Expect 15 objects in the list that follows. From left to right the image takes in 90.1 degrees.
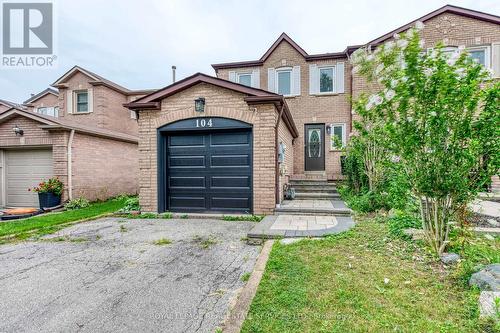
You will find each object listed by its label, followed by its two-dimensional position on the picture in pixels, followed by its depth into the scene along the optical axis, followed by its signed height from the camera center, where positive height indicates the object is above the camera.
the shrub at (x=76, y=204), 8.71 -1.34
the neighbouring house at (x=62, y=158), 8.93 +0.30
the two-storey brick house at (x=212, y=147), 6.76 +0.55
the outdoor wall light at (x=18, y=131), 9.03 +1.27
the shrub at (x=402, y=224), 4.33 -1.10
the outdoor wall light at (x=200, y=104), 7.01 +1.73
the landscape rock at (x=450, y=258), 3.14 -1.19
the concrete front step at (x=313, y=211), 6.30 -1.19
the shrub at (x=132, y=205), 7.45 -1.21
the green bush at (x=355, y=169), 7.89 -0.13
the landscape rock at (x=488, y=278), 2.39 -1.14
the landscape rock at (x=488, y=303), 2.05 -1.19
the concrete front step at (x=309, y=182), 9.82 -0.68
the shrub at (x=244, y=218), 6.52 -1.38
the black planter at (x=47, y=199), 8.46 -1.14
